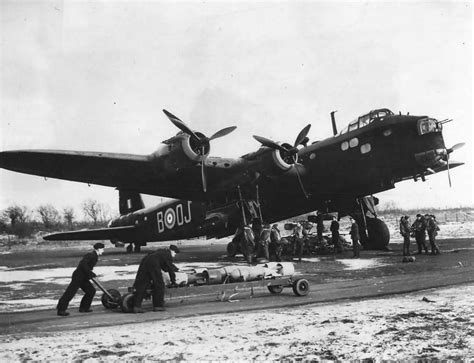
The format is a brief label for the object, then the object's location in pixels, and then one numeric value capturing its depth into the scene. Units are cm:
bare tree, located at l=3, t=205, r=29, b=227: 5291
